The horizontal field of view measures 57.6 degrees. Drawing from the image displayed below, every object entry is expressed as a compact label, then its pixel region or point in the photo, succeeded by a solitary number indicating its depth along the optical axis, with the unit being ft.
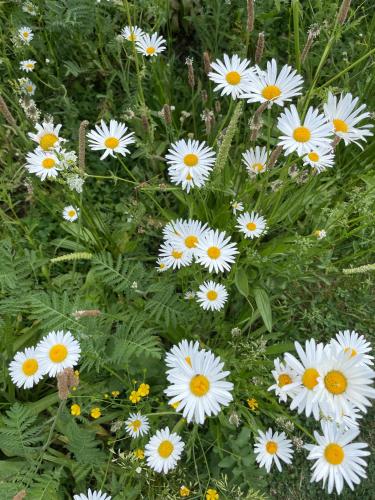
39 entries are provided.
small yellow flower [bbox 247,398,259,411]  1.10
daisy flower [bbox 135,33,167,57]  1.32
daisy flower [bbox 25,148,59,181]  1.09
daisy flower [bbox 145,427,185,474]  0.99
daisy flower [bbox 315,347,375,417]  0.70
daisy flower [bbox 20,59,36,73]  1.47
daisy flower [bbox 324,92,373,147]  0.98
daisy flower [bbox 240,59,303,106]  1.01
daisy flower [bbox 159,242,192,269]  1.16
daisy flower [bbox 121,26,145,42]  1.23
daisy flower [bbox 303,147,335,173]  0.99
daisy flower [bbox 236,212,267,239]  1.19
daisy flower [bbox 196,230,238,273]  1.12
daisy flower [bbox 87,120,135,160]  1.14
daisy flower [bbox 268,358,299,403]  0.78
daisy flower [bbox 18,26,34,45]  1.43
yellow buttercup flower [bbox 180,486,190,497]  1.01
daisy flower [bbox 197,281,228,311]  1.10
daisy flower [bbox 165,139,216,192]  1.08
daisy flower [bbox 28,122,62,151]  1.11
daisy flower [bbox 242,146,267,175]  1.22
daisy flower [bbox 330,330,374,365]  0.84
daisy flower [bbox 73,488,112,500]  0.91
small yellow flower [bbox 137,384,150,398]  1.06
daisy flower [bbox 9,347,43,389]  1.05
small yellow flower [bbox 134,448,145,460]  1.02
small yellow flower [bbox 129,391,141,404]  1.06
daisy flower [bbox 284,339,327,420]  0.71
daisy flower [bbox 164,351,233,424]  0.81
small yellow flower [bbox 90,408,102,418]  1.05
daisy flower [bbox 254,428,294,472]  1.02
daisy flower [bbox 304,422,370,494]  0.80
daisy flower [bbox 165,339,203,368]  0.83
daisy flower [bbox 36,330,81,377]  0.99
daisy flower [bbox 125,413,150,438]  1.05
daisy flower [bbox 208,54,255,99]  1.08
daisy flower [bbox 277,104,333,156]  0.93
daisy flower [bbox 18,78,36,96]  1.47
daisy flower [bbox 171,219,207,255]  1.17
